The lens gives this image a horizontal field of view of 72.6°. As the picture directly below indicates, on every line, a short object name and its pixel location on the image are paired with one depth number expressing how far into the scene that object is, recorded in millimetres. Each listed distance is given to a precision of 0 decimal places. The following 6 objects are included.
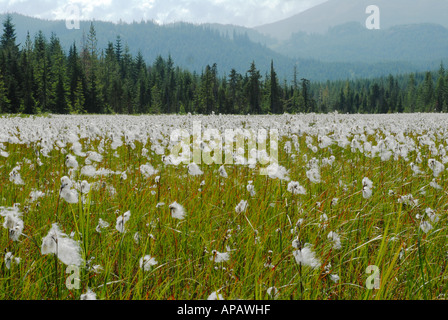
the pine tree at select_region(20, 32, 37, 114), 52062
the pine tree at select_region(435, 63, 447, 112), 93288
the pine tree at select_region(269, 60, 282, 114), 80875
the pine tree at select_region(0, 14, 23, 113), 51844
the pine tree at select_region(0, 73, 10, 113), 49391
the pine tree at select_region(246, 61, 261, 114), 80425
